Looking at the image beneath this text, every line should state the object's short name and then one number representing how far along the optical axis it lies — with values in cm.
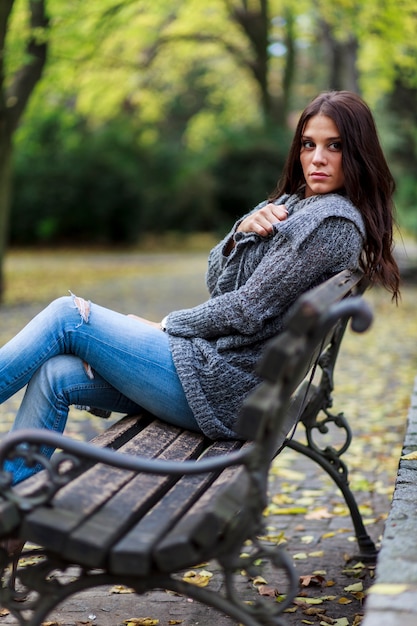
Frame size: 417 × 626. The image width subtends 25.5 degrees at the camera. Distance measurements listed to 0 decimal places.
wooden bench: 212
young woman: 311
